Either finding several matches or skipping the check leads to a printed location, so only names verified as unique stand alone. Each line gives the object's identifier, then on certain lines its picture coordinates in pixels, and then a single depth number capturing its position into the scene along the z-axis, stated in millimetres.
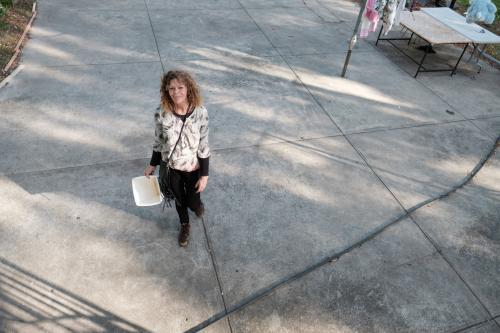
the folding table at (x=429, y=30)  6723
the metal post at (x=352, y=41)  5760
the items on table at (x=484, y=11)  7047
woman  2758
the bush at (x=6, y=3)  7477
